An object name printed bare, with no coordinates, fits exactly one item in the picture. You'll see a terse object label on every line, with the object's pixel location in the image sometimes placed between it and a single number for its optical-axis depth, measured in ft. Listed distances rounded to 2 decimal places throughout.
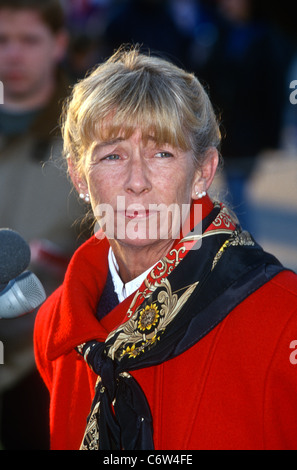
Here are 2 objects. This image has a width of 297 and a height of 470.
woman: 14.32
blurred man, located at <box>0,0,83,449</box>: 22.03
